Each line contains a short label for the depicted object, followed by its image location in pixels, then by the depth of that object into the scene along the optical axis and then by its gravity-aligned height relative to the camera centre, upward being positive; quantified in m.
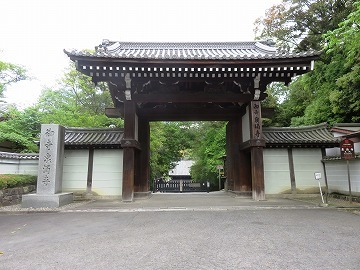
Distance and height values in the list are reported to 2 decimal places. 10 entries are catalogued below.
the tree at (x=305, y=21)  15.99 +10.80
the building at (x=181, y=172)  34.22 -0.36
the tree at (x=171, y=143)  22.49 +2.80
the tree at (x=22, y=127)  15.79 +3.10
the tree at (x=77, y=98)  20.00 +6.79
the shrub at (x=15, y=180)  8.27 -0.39
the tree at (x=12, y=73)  20.47 +8.45
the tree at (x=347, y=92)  11.93 +4.10
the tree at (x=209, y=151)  19.50 +1.58
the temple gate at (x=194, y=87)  8.05 +3.22
